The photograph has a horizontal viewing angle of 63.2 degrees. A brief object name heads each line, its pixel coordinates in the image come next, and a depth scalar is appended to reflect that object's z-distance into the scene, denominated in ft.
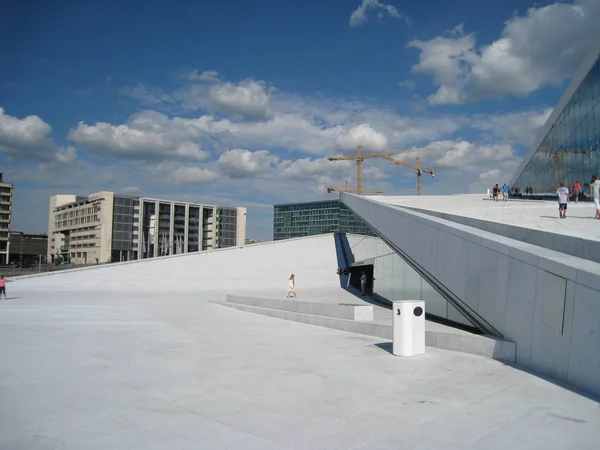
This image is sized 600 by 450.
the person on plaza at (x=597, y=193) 39.42
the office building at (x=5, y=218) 296.10
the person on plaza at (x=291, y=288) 64.69
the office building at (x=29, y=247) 346.33
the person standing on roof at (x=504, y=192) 81.46
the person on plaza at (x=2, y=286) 63.98
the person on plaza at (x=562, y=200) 40.81
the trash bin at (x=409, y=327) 23.53
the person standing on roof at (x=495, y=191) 83.62
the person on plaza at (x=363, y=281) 73.21
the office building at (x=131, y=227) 306.35
